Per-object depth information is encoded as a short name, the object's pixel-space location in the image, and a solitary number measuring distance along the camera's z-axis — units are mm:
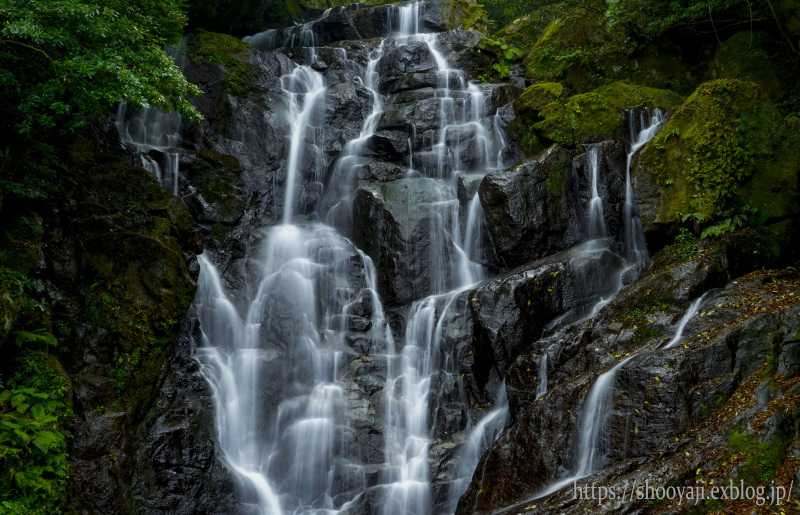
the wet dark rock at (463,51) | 18141
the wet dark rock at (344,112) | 15686
